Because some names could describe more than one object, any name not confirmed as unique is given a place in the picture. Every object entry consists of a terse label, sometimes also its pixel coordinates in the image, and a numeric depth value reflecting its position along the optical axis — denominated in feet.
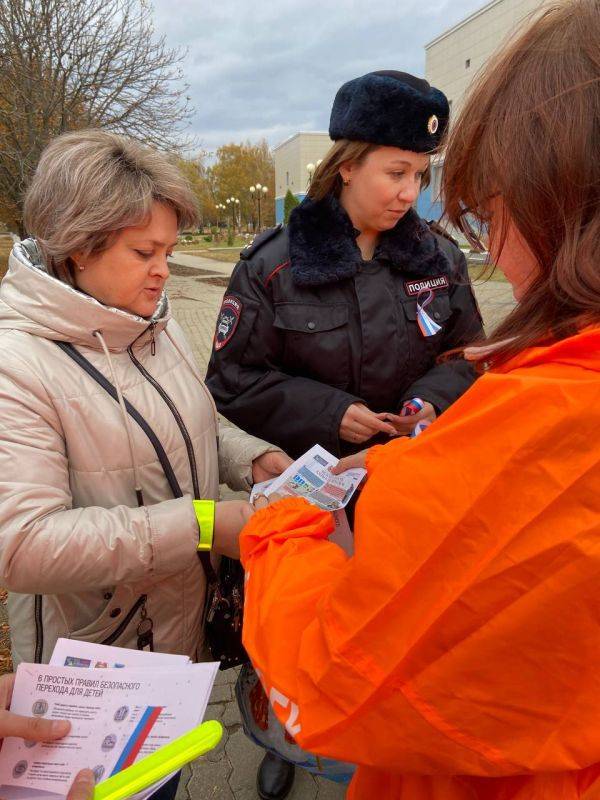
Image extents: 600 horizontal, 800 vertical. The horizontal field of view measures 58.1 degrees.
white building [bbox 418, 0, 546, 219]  110.73
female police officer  6.21
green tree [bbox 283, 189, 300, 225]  71.05
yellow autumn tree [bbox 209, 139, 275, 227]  205.98
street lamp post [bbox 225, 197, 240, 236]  195.76
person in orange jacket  2.00
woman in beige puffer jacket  4.05
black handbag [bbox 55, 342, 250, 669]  5.51
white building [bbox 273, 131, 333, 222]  175.42
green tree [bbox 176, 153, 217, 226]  169.37
